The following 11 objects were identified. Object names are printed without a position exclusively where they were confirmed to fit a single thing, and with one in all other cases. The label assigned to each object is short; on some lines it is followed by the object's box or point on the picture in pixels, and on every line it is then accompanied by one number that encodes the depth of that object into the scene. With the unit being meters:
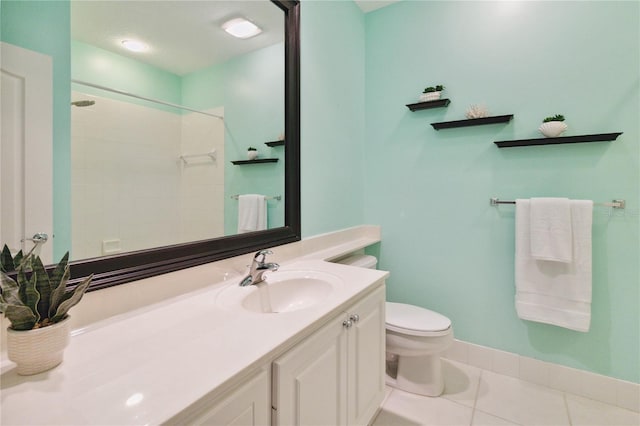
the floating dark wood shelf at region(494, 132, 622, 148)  1.56
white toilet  1.60
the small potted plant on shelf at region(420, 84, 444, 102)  2.00
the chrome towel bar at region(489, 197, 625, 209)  1.57
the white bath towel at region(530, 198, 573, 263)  1.61
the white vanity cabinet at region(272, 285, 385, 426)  0.81
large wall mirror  0.89
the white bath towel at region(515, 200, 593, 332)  1.60
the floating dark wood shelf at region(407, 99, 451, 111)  1.98
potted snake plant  0.60
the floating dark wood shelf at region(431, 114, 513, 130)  1.80
